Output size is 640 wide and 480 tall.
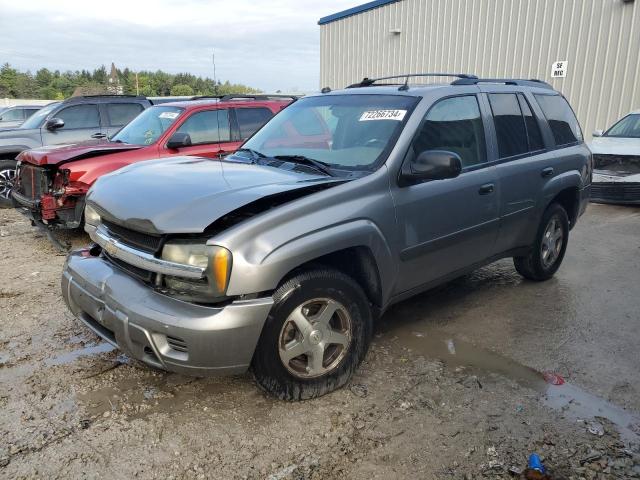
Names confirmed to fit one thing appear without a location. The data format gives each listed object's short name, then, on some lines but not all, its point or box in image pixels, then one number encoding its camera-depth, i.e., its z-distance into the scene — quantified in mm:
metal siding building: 11844
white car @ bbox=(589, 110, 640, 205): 8984
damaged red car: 6086
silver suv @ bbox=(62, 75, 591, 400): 2691
